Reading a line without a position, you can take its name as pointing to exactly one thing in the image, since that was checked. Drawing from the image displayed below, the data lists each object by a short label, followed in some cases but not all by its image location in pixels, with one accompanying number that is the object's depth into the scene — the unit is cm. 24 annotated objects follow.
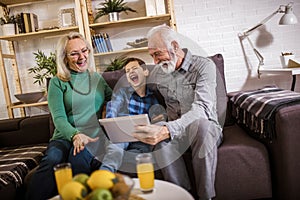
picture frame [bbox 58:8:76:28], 295
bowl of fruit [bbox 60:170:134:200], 86
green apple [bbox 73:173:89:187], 93
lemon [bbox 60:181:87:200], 88
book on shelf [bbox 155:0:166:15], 280
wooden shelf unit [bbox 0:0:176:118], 283
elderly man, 157
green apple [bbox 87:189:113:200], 84
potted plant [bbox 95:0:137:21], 285
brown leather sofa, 153
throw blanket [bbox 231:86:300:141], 160
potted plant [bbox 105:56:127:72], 260
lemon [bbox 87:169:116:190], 90
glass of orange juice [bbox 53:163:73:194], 108
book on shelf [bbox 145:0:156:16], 282
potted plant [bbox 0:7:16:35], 294
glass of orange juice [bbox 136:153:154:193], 115
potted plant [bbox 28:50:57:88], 288
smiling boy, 186
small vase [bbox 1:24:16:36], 293
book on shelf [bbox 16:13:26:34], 294
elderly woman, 174
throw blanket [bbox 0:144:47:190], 171
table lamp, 256
